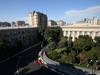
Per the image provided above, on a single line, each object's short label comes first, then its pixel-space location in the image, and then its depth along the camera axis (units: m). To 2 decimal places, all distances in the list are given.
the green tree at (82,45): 27.23
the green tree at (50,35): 36.88
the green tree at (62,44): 25.95
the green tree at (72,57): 20.69
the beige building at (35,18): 51.22
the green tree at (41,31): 43.24
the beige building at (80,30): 42.44
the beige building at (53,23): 117.88
